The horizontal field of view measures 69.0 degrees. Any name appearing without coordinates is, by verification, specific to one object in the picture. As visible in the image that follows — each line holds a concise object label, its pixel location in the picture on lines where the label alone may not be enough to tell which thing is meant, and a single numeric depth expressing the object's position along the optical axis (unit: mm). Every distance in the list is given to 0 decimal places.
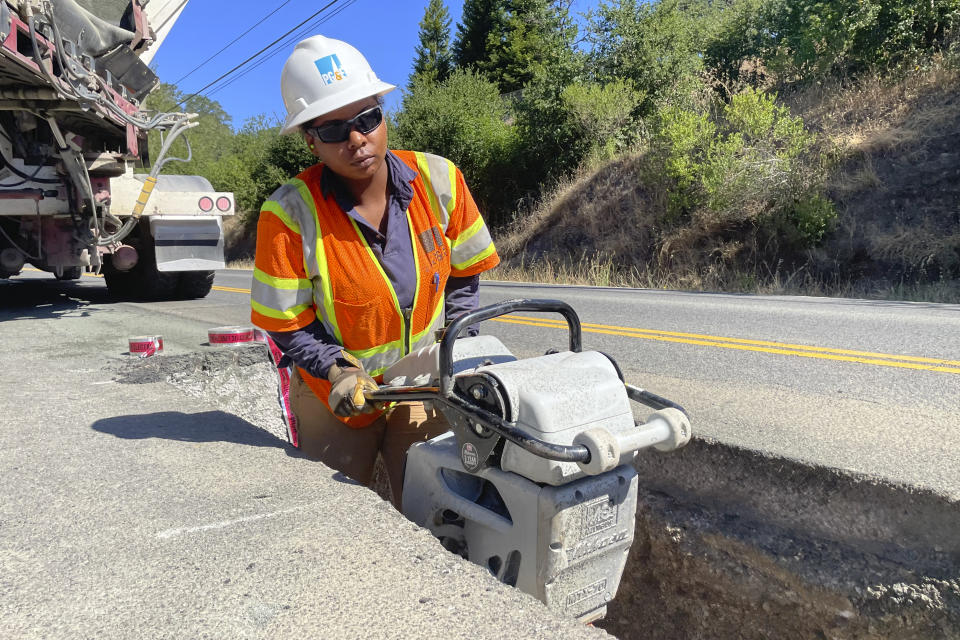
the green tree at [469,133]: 21078
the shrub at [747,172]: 11875
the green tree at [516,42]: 32750
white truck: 5812
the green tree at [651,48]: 17922
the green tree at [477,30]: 34625
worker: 2414
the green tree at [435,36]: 38844
